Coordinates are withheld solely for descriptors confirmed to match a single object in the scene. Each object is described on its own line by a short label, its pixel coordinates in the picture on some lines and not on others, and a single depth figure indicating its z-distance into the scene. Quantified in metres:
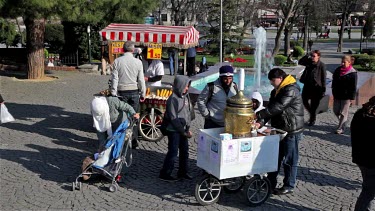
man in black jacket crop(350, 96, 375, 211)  5.00
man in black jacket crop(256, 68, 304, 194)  5.88
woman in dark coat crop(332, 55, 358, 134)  9.52
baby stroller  6.48
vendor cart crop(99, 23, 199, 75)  10.34
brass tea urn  5.71
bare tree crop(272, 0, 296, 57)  27.78
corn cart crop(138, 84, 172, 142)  8.89
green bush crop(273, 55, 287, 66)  27.34
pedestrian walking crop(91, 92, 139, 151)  6.95
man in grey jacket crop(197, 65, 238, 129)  6.39
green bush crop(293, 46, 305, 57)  32.50
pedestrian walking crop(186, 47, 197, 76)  19.54
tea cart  5.59
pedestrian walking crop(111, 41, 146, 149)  8.09
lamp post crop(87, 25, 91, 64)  23.48
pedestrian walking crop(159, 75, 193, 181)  6.52
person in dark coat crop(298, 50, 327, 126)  9.97
